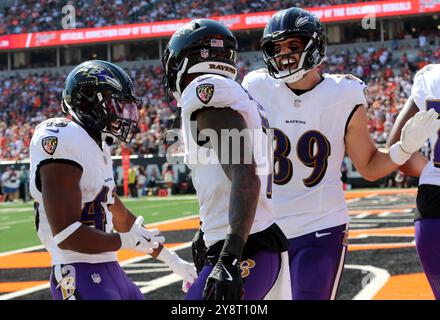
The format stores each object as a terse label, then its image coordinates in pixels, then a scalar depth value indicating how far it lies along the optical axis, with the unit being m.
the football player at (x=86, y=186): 5.96
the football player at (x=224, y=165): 5.26
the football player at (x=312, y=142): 7.58
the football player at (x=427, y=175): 7.44
